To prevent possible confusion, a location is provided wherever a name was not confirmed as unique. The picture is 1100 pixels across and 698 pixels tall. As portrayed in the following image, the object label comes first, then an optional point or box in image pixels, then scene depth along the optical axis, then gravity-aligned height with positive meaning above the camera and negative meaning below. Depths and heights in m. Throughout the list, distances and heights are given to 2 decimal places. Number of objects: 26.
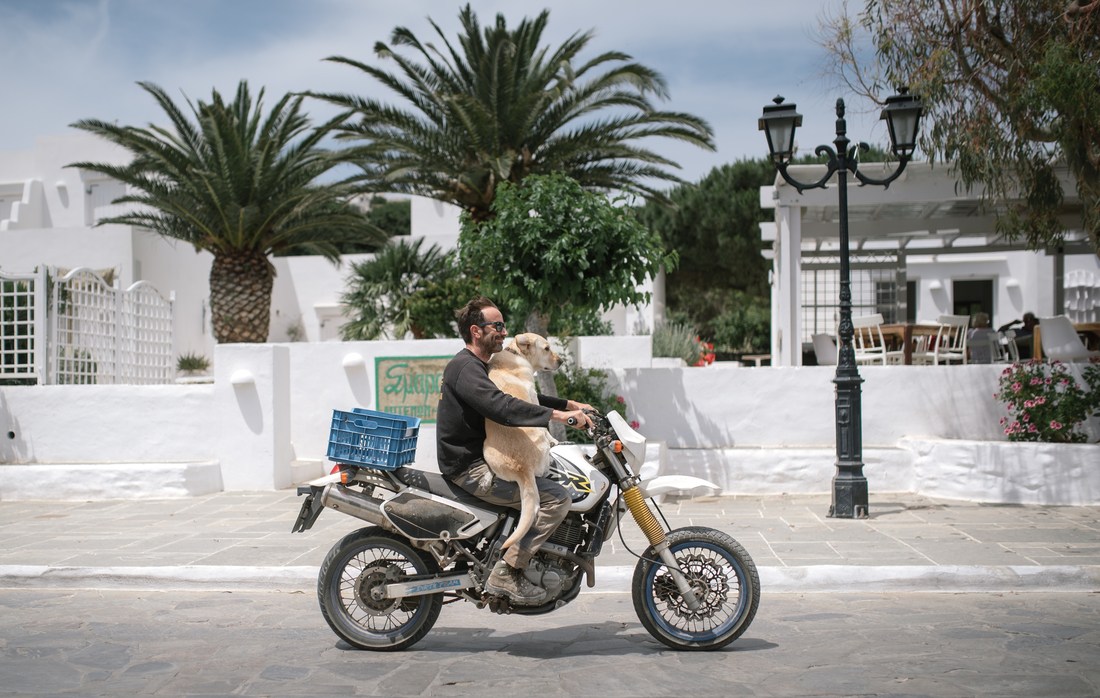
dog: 5.12 -0.58
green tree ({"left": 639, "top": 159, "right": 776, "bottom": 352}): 28.46 +2.55
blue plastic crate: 5.31 -0.54
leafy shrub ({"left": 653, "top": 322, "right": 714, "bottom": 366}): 20.48 -0.29
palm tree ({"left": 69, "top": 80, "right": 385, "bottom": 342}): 16.08 +2.46
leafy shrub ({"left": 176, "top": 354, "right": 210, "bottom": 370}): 25.22 -0.63
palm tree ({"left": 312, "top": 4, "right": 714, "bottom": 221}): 15.54 +3.44
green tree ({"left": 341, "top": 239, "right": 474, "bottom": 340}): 16.33 +0.74
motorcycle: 5.25 -1.14
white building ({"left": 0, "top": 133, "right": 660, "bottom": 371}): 25.31 +2.32
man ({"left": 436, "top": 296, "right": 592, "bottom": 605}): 5.07 -0.46
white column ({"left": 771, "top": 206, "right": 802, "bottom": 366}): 13.64 +0.62
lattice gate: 12.99 +0.09
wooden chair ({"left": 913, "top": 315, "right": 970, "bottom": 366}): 14.50 -0.21
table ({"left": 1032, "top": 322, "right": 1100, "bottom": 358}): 13.65 -0.11
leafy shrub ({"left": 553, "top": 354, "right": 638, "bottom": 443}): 11.99 -0.67
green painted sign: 12.49 -0.61
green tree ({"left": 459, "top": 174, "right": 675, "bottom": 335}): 11.30 +0.94
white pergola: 13.31 +1.79
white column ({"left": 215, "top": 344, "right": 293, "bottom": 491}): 12.02 -0.94
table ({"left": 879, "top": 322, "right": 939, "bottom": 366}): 14.47 -0.04
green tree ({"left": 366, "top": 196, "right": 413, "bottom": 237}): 47.31 +5.73
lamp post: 9.87 +0.47
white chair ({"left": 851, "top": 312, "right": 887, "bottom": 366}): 14.39 -0.11
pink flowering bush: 10.82 -0.78
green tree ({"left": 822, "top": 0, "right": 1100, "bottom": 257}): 10.28 +2.65
